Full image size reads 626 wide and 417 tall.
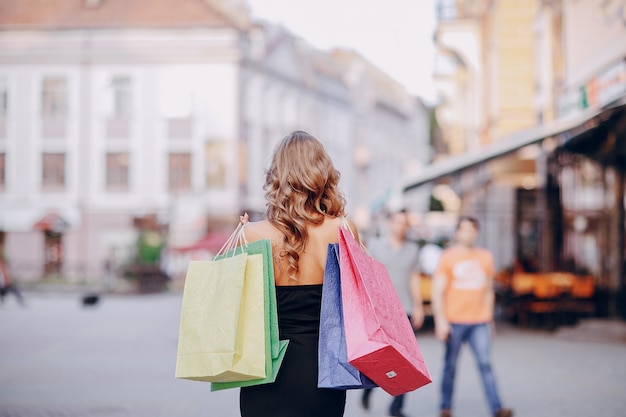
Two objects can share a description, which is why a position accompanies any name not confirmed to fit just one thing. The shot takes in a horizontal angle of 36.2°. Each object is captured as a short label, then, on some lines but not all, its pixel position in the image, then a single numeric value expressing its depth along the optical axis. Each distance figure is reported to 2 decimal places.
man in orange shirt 7.75
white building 40.69
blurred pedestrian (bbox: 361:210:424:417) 8.94
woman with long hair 3.31
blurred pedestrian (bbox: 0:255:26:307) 23.22
